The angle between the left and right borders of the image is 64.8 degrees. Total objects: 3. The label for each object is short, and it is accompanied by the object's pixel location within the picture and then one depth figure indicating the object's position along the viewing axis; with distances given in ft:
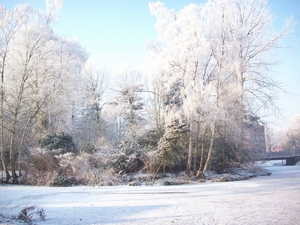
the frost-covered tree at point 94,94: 89.40
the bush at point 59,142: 58.59
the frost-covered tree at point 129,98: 80.42
